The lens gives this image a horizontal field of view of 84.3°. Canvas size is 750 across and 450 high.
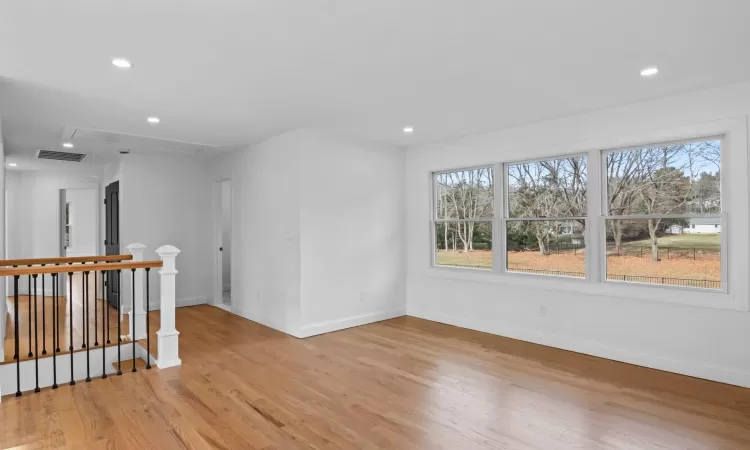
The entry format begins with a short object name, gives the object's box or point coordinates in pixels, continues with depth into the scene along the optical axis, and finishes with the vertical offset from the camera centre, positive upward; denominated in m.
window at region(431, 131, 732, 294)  3.68 +0.06
